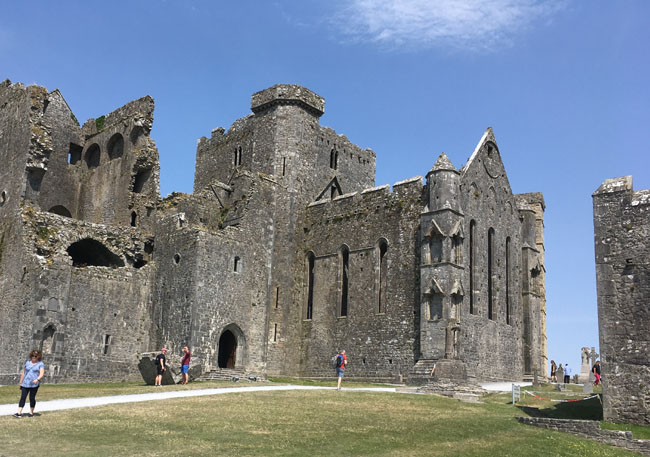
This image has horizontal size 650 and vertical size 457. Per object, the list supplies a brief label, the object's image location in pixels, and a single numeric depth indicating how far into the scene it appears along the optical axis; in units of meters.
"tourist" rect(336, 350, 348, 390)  23.73
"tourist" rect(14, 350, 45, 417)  15.93
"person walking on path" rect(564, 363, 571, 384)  37.28
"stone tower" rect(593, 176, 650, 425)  17.14
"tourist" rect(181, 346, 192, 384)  24.62
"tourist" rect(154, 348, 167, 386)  24.22
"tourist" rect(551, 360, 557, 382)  38.51
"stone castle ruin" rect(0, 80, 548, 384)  29.00
